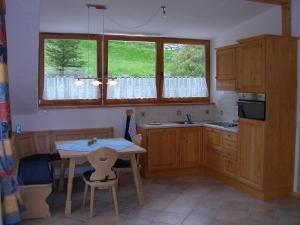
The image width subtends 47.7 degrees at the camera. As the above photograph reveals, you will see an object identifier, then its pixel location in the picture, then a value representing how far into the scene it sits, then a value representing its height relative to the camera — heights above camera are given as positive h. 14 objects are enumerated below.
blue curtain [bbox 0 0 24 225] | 3.36 -0.61
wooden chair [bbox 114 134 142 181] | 4.64 -0.91
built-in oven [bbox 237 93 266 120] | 4.30 -0.11
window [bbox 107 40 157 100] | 5.67 +0.49
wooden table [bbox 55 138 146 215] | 3.89 -0.76
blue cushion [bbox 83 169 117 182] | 3.89 -0.93
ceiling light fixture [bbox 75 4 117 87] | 4.40 +1.18
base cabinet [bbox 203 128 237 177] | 4.89 -0.82
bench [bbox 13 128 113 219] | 3.82 -0.87
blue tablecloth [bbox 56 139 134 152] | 4.16 -0.61
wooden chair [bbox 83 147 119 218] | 3.76 -0.84
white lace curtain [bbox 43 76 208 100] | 5.36 +0.15
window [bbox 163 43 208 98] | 6.03 +0.47
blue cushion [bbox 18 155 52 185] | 3.85 -0.90
